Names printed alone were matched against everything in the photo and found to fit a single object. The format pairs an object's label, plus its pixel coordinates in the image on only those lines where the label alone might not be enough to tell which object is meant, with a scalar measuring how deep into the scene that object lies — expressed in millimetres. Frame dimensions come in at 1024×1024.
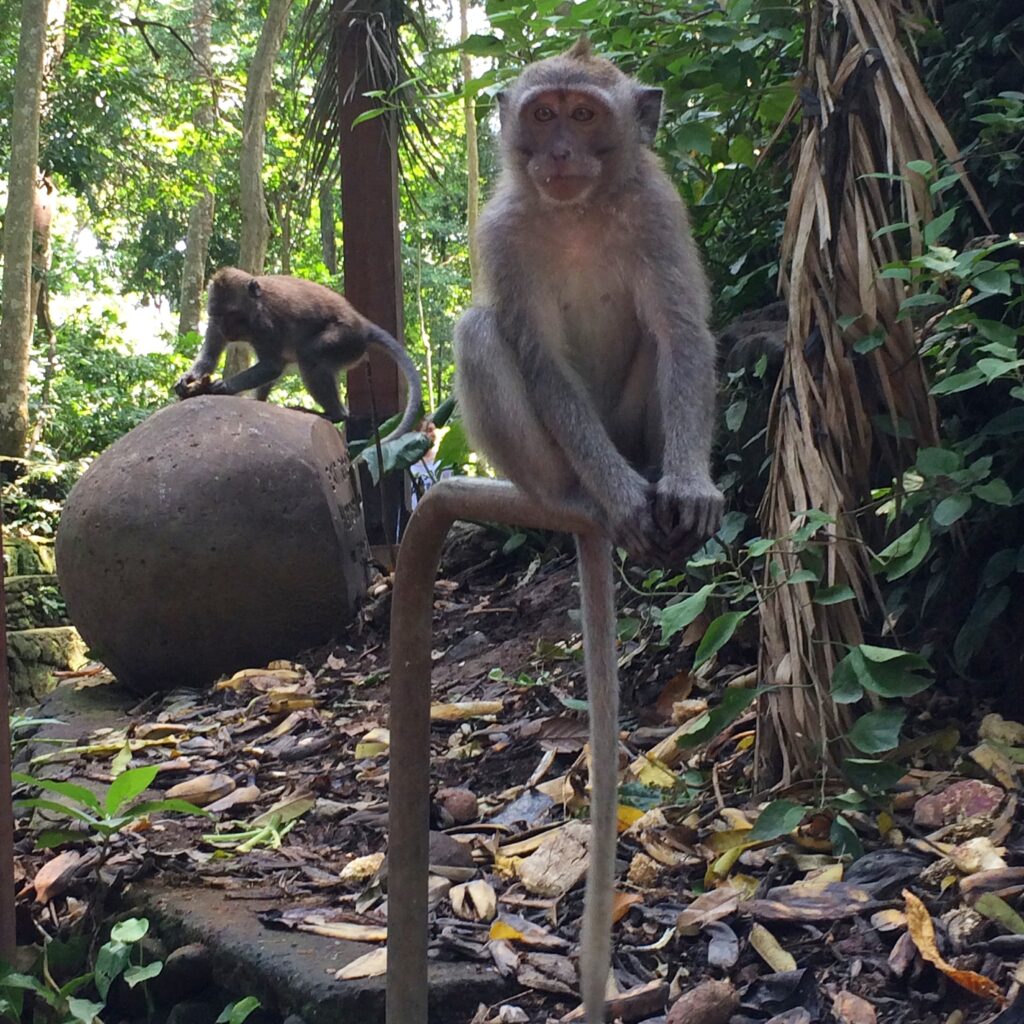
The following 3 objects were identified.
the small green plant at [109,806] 3730
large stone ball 6289
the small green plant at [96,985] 3168
